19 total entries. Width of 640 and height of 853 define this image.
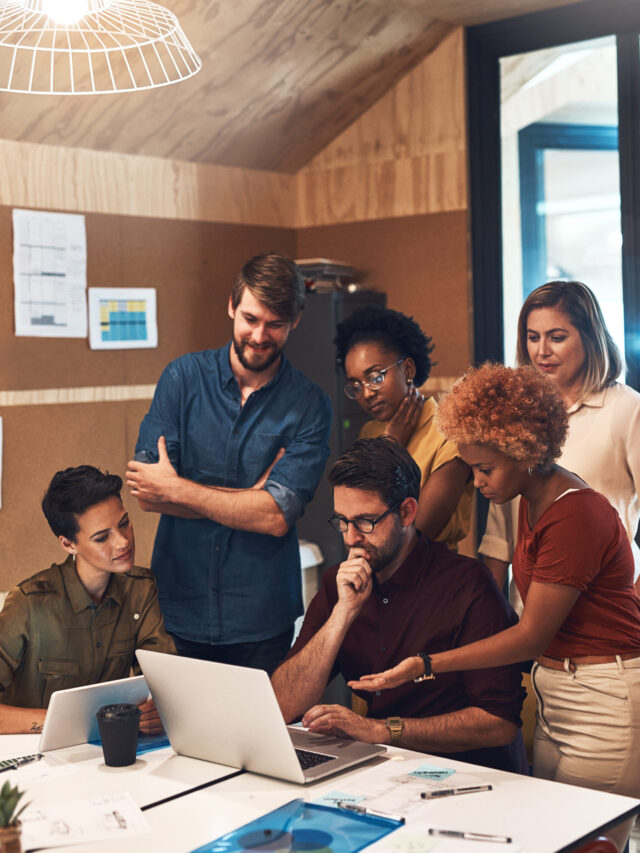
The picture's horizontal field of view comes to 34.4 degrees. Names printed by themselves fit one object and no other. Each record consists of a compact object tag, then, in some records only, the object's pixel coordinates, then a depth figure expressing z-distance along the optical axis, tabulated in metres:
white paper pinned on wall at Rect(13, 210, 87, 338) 3.35
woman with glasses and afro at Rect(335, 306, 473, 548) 2.67
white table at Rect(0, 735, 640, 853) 1.62
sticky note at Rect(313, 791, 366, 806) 1.76
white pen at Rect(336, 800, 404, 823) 1.68
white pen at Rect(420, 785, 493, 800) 1.77
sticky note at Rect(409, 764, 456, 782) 1.87
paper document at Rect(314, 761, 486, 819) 1.74
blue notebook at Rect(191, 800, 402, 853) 1.59
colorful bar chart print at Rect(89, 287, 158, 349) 3.58
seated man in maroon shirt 2.14
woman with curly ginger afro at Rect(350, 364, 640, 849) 2.03
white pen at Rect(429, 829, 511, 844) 1.59
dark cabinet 4.00
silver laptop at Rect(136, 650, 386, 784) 1.82
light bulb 1.85
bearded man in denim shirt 2.80
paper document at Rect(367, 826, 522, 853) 1.56
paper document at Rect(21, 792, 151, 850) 1.63
